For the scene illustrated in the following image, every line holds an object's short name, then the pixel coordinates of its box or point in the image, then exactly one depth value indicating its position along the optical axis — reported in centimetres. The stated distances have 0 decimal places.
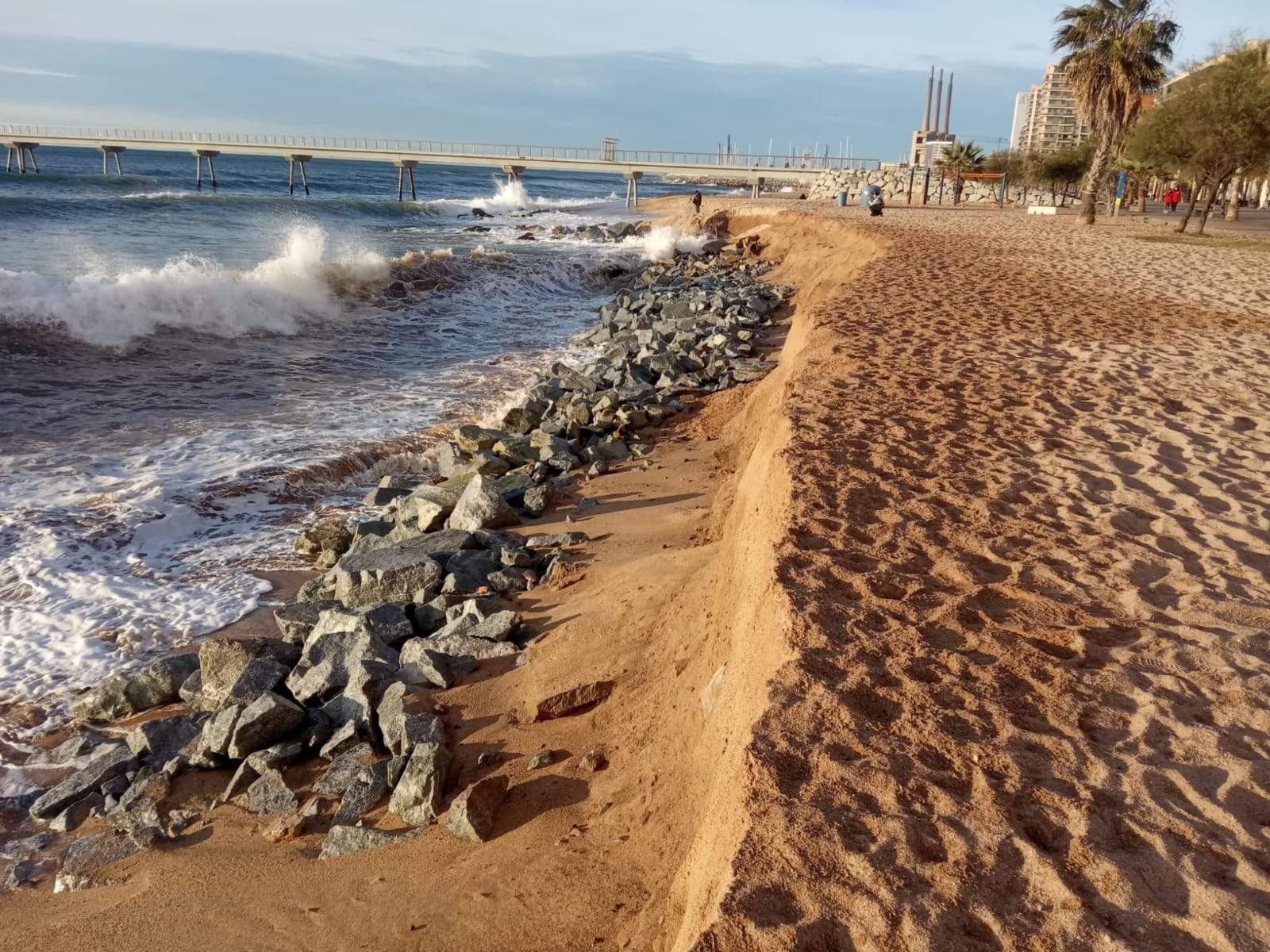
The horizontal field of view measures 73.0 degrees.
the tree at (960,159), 4706
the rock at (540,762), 370
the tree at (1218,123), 2150
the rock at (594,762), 361
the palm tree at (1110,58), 2659
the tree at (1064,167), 4594
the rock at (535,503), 689
